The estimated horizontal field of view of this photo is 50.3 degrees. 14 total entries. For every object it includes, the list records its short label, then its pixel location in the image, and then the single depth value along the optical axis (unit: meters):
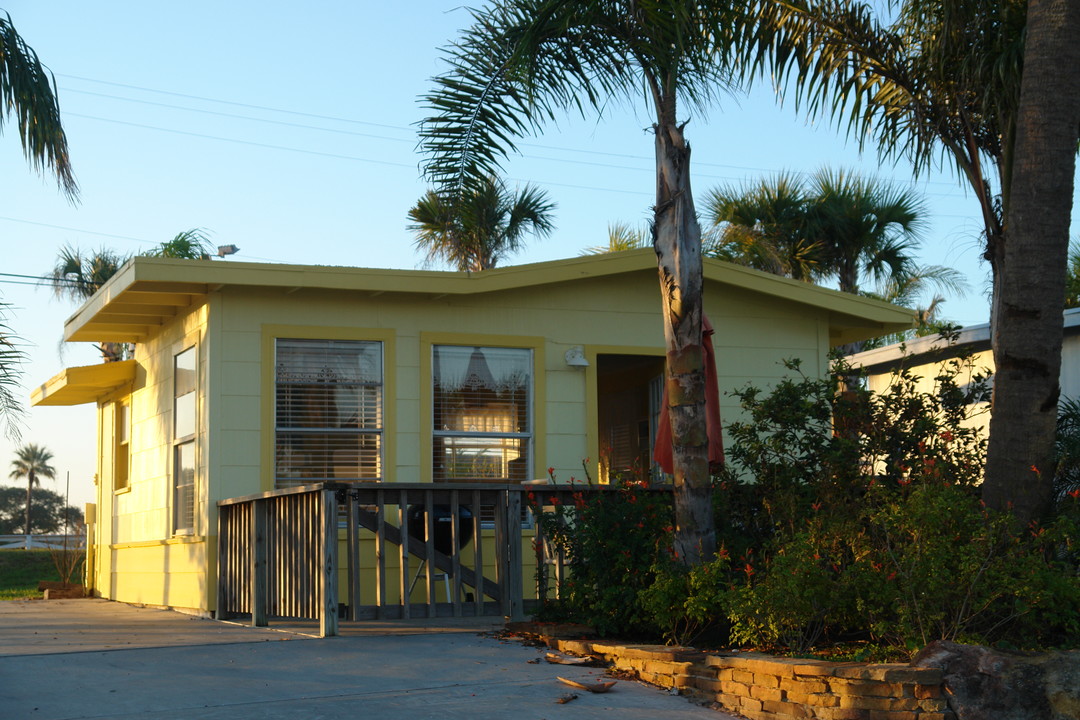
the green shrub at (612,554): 7.46
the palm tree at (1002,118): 6.92
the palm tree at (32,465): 62.81
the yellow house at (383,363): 10.94
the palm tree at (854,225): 19.27
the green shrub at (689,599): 6.68
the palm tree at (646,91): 7.32
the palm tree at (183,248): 22.52
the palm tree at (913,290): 22.75
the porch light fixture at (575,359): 12.00
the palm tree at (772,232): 19.50
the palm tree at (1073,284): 19.88
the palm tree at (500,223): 20.45
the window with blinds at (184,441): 11.64
